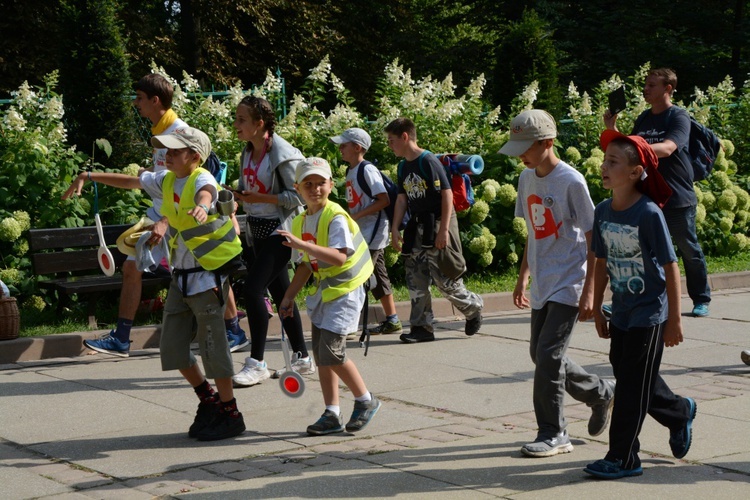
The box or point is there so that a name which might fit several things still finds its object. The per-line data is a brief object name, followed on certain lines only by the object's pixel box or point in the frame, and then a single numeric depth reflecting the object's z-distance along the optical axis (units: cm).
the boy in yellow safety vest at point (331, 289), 1213
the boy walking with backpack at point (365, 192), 1810
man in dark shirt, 1769
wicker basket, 1682
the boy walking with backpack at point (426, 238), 1819
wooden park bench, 1872
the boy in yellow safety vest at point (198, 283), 1227
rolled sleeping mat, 1867
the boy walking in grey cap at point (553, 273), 1116
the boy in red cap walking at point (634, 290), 1020
